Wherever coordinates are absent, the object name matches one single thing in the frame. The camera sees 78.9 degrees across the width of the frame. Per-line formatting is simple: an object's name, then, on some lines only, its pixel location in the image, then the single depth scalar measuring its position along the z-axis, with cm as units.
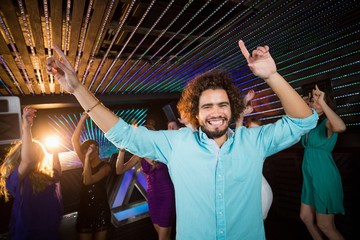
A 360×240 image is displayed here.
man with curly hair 144
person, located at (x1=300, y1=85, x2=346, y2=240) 298
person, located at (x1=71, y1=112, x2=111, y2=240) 322
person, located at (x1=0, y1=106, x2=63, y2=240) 251
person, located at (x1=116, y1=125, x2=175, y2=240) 357
